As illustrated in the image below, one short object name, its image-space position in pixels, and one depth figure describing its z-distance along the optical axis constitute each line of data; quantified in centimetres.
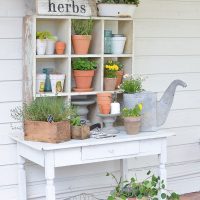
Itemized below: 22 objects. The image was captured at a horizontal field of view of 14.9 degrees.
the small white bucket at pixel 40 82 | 527
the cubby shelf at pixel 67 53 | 518
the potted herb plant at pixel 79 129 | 500
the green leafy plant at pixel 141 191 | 517
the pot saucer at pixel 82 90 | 546
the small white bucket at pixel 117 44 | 566
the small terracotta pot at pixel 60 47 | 533
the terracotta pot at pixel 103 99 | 533
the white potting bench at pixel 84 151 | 476
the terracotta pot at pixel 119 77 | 573
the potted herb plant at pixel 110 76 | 559
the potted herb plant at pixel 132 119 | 523
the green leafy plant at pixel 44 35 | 522
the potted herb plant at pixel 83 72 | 543
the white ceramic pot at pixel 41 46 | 518
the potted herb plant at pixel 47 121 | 484
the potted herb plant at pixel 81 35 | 540
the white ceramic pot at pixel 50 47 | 531
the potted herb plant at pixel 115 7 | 548
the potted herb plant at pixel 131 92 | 539
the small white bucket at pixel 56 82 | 532
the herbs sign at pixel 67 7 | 515
